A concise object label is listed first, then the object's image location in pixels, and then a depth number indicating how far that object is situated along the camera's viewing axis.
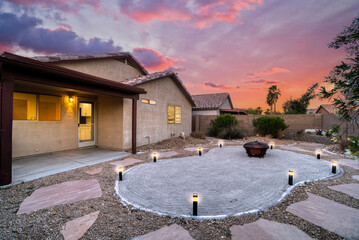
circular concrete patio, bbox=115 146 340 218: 2.93
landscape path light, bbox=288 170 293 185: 3.77
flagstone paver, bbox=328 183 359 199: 3.40
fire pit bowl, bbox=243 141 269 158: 6.39
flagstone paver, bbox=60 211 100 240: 2.15
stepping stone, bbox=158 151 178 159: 6.86
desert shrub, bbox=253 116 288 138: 11.34
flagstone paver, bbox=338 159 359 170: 5.45
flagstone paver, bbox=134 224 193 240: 2.10
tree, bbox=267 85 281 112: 37.76
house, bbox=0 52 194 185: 3.79
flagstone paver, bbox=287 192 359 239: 2.25
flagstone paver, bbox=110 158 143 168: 5.63
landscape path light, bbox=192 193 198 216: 2.57
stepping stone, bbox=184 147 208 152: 8.21
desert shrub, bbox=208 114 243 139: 12.32
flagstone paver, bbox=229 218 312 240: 2.10
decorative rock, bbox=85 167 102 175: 4.70
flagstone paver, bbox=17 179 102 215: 2.91
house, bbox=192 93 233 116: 18.91
